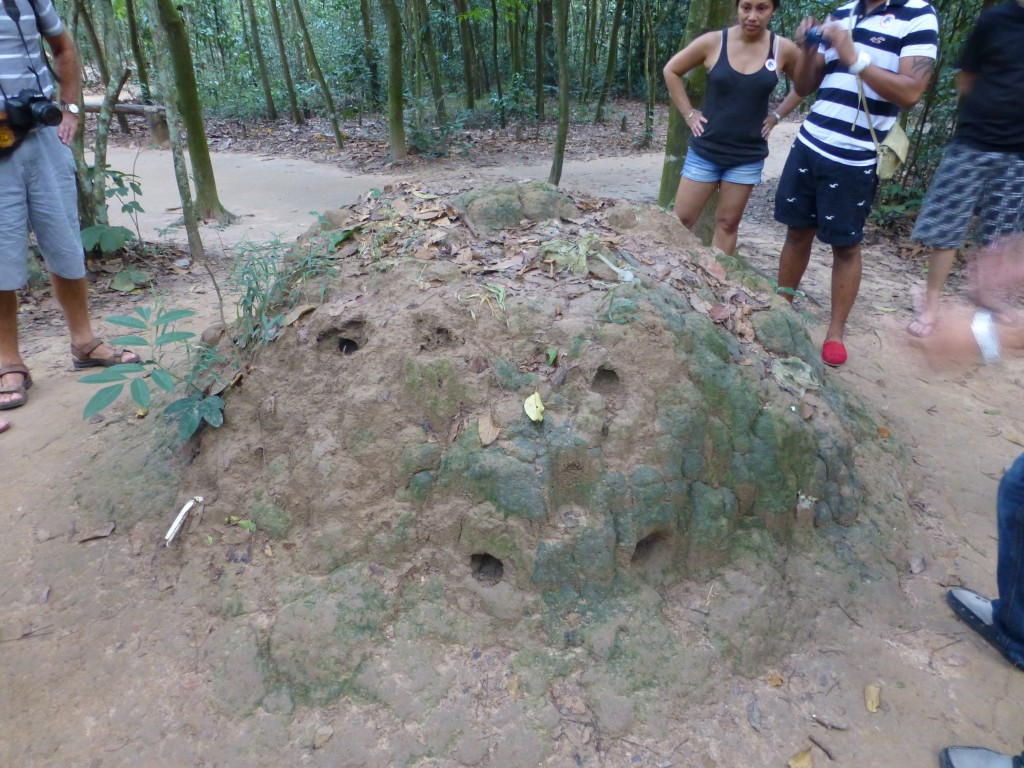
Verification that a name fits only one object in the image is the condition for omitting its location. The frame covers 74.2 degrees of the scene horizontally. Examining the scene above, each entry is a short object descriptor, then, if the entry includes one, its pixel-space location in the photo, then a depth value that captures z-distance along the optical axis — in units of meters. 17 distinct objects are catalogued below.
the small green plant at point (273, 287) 2.78
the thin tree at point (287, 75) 12.71
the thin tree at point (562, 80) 7.02
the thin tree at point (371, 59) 13.73
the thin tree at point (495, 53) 13.52
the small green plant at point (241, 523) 2.46
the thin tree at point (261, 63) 13.45
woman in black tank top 3.66
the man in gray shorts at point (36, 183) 3.03
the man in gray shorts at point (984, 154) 3.25
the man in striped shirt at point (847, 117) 3.17
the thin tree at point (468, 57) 13.60
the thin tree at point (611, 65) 14.32
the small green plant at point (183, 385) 2.29
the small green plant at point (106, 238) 4.94
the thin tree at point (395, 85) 9.22
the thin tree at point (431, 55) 11.72
